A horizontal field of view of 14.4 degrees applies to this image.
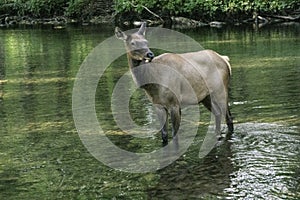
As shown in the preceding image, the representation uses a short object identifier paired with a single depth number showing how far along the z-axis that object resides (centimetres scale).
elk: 1728
